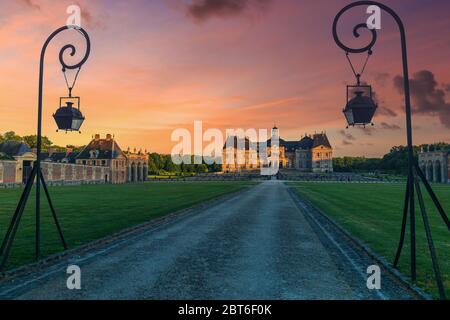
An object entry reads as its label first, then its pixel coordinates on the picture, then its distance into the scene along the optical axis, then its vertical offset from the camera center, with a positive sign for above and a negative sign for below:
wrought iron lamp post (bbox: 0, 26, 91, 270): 10.42 +1.76
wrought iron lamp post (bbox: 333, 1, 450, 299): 8.62 +2.21
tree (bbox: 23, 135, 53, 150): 130.76 +11.97
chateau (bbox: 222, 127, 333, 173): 159.75 +8.05
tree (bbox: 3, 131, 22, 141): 124.28 +12.68
